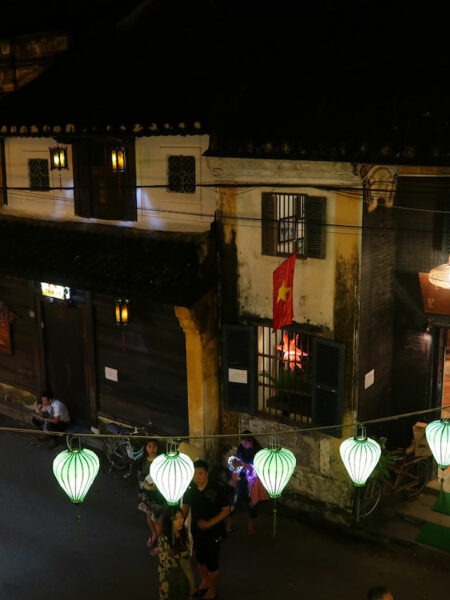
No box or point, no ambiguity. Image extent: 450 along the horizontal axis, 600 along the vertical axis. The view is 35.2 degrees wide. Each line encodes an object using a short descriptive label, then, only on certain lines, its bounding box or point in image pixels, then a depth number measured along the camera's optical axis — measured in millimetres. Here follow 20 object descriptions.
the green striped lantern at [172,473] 9719
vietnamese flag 12883
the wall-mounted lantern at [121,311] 15250
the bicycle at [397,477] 13914
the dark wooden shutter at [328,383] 13359
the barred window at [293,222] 13148
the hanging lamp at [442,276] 11461
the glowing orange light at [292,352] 14148
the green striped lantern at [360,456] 10023
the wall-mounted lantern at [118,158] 15336
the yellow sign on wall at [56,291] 17203
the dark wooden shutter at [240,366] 14422
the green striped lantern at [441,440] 10148
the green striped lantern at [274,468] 10180
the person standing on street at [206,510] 10820
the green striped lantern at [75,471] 10195
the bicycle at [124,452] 16047
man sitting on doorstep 17641
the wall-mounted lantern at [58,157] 16406
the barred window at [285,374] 14156
